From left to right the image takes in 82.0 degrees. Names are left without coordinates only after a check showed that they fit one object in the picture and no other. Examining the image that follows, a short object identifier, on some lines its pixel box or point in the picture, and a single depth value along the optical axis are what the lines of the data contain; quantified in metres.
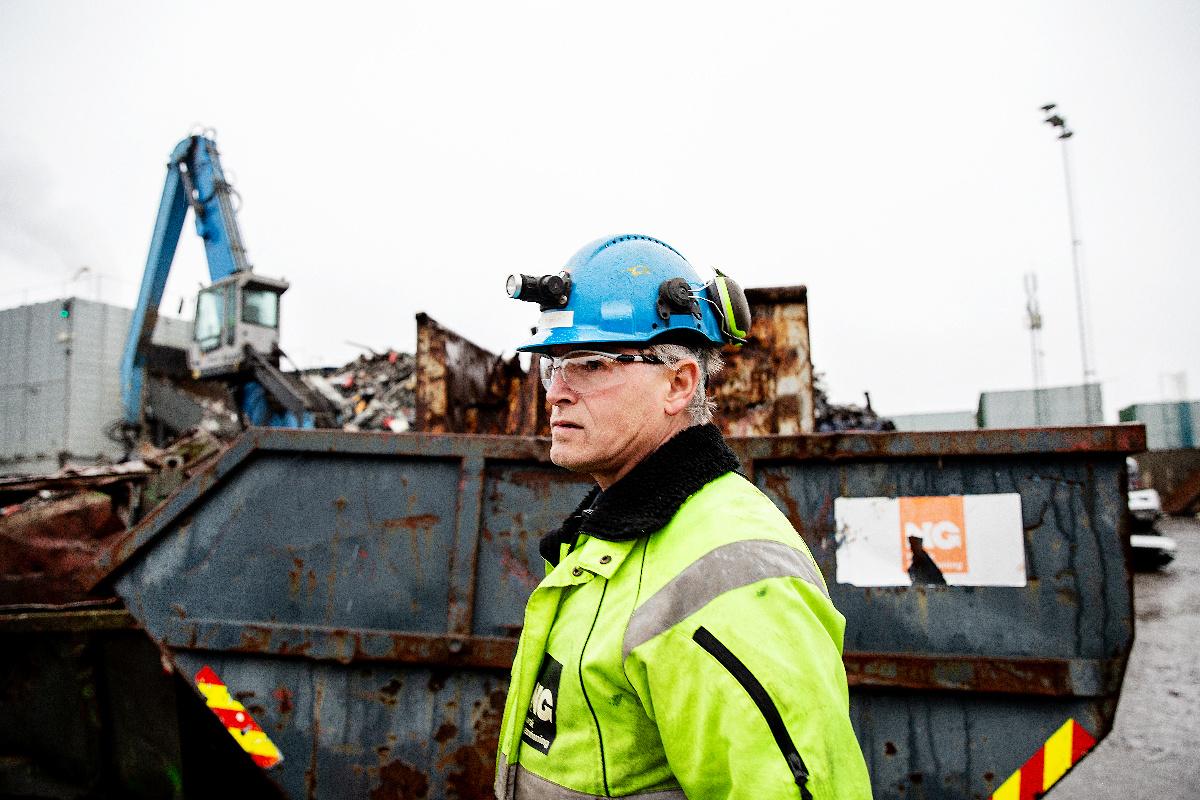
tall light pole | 19.66
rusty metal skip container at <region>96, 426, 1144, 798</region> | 2.33
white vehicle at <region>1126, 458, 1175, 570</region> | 11.15
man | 0.93
